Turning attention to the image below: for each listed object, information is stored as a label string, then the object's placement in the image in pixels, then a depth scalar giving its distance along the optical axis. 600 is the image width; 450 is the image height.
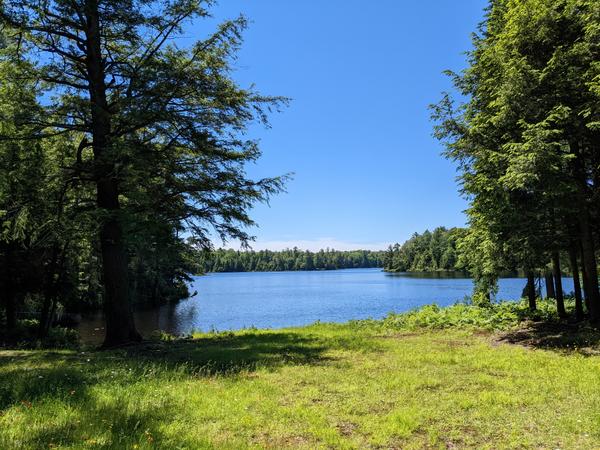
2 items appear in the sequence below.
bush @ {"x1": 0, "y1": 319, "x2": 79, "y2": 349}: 14.53
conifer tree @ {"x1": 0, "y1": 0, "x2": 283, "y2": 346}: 11.09
